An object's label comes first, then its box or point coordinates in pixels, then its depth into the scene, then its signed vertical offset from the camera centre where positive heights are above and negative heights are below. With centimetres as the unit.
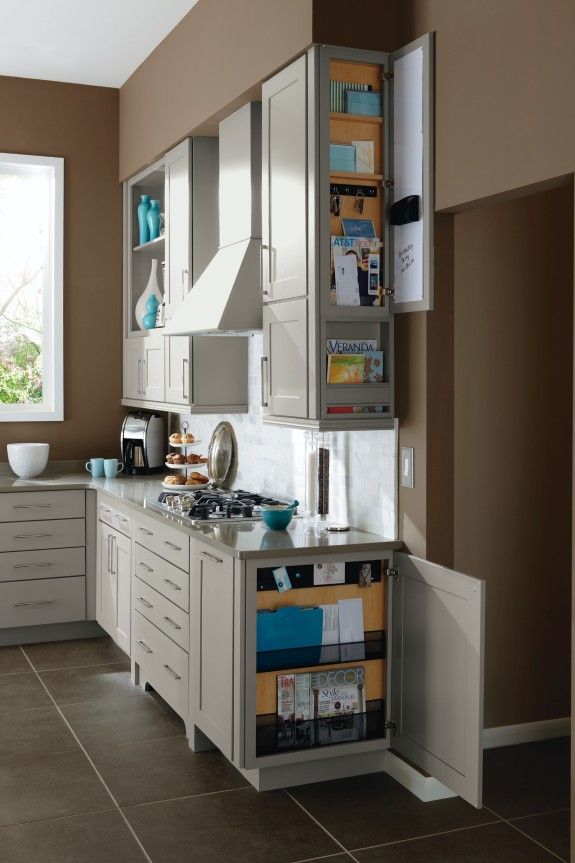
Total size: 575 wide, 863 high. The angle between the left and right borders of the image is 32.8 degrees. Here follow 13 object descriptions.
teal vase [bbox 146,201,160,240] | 548 +101
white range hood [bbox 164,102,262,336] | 388 +61
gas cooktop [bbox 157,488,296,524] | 394 -45
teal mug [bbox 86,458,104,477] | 557 -39
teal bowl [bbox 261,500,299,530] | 363 -44
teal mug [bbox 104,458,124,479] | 548 -39
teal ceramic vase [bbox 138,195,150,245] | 558 +103
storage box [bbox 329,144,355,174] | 337 +83
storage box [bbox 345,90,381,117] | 337 +103
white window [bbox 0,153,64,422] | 572 +63
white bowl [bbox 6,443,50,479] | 548 -34
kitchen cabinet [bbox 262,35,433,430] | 334 +63
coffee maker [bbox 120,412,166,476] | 564 -26
